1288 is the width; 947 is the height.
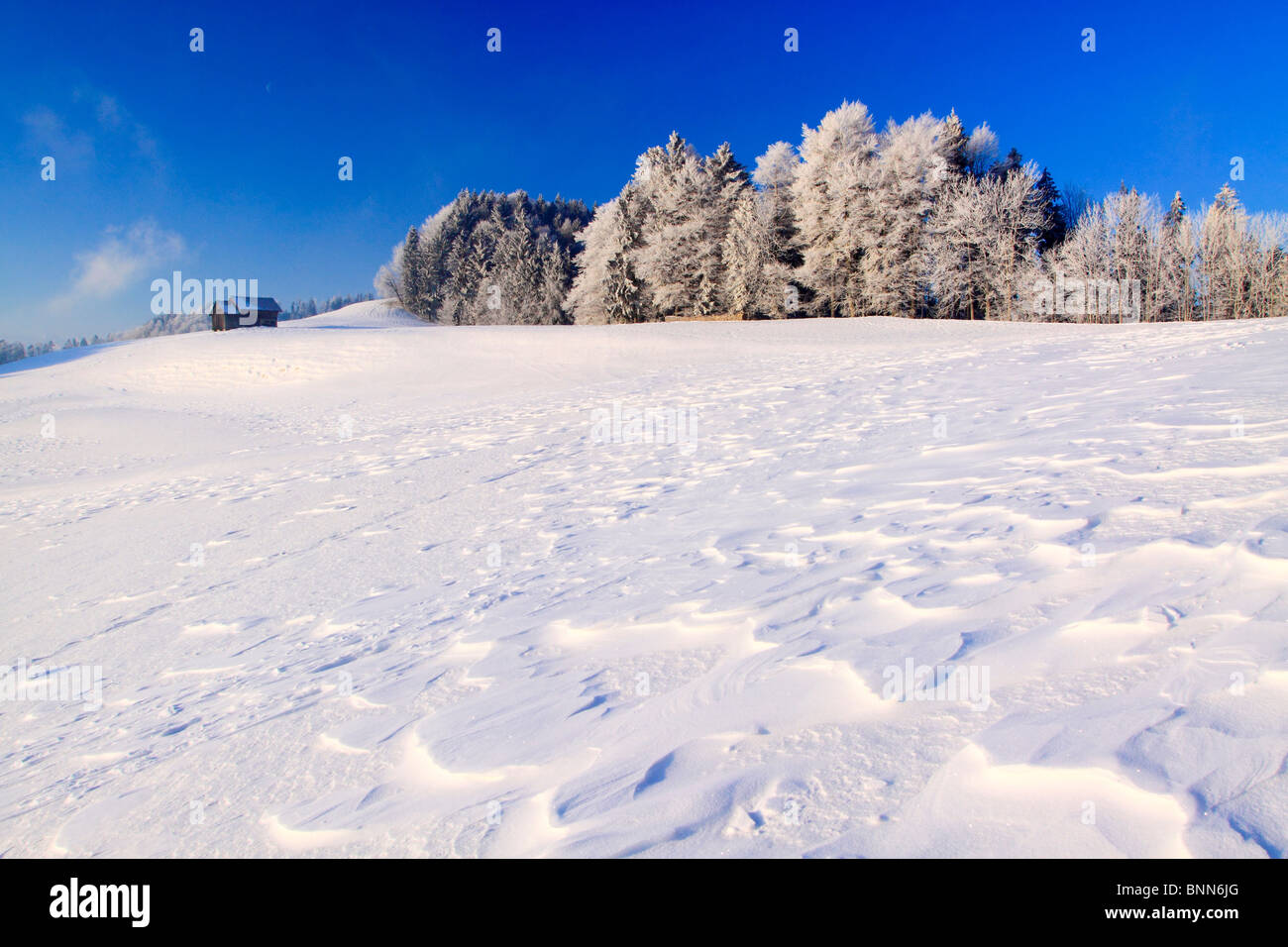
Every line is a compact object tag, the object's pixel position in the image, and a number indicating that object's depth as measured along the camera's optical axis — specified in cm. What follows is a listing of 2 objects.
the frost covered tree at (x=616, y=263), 3706
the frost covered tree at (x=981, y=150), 3522
